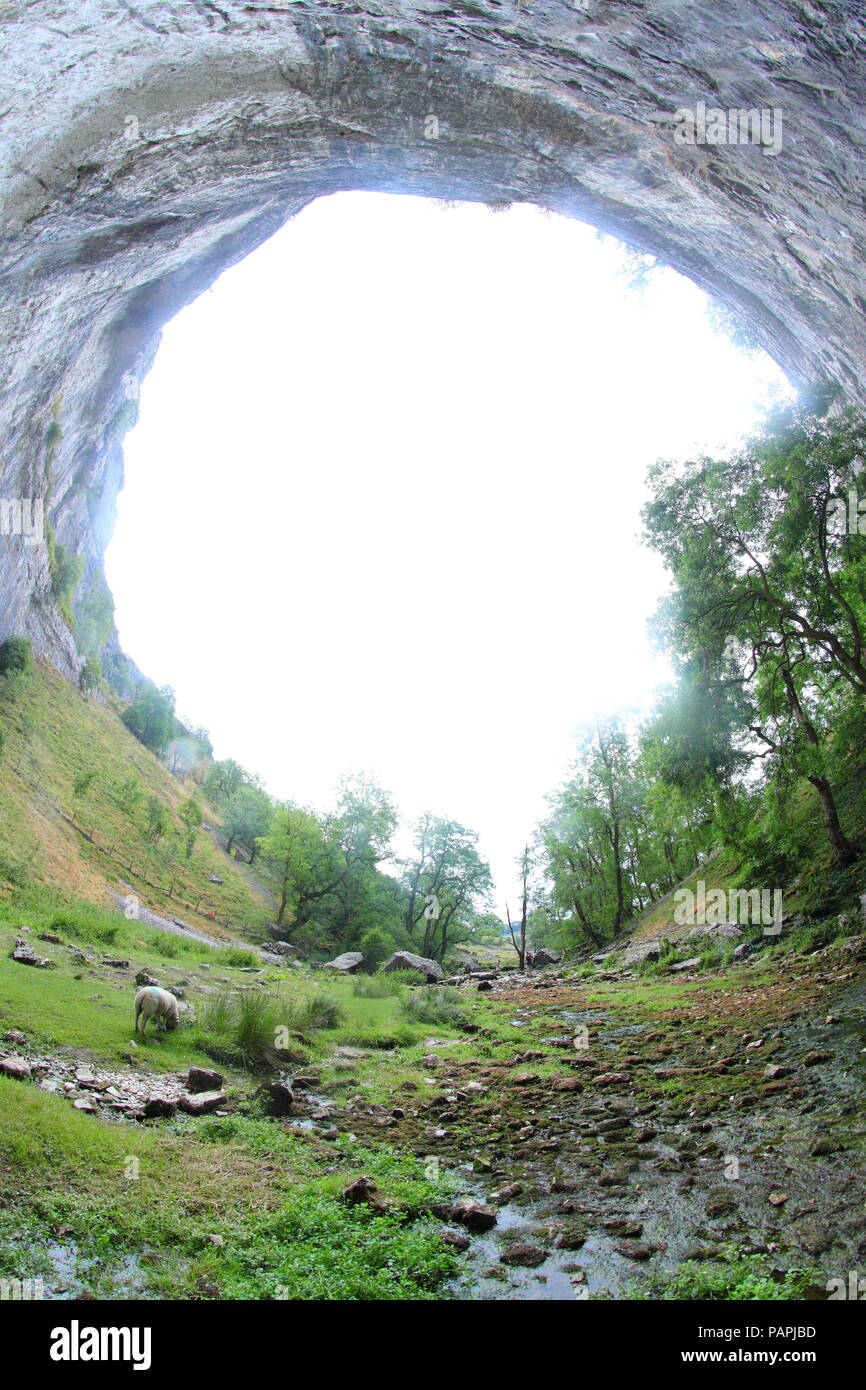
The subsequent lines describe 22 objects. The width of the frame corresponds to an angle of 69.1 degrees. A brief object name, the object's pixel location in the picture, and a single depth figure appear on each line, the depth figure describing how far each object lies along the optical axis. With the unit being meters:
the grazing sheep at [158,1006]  10.37
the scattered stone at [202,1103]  7.43
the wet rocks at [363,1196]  5.39
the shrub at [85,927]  17.61
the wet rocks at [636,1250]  4.52
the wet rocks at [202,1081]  8.35
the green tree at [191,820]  43.00
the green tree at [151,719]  52.78
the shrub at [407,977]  28.95
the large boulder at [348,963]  35.47
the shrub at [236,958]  24.72
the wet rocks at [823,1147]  5.56
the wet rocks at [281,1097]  8.09
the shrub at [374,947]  39.78
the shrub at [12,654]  30.69
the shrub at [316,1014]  13.25
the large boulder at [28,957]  12.48
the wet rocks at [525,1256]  4.57
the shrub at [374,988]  22.11
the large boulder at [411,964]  33.16
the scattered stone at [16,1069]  6.94
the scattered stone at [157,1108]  7.06
